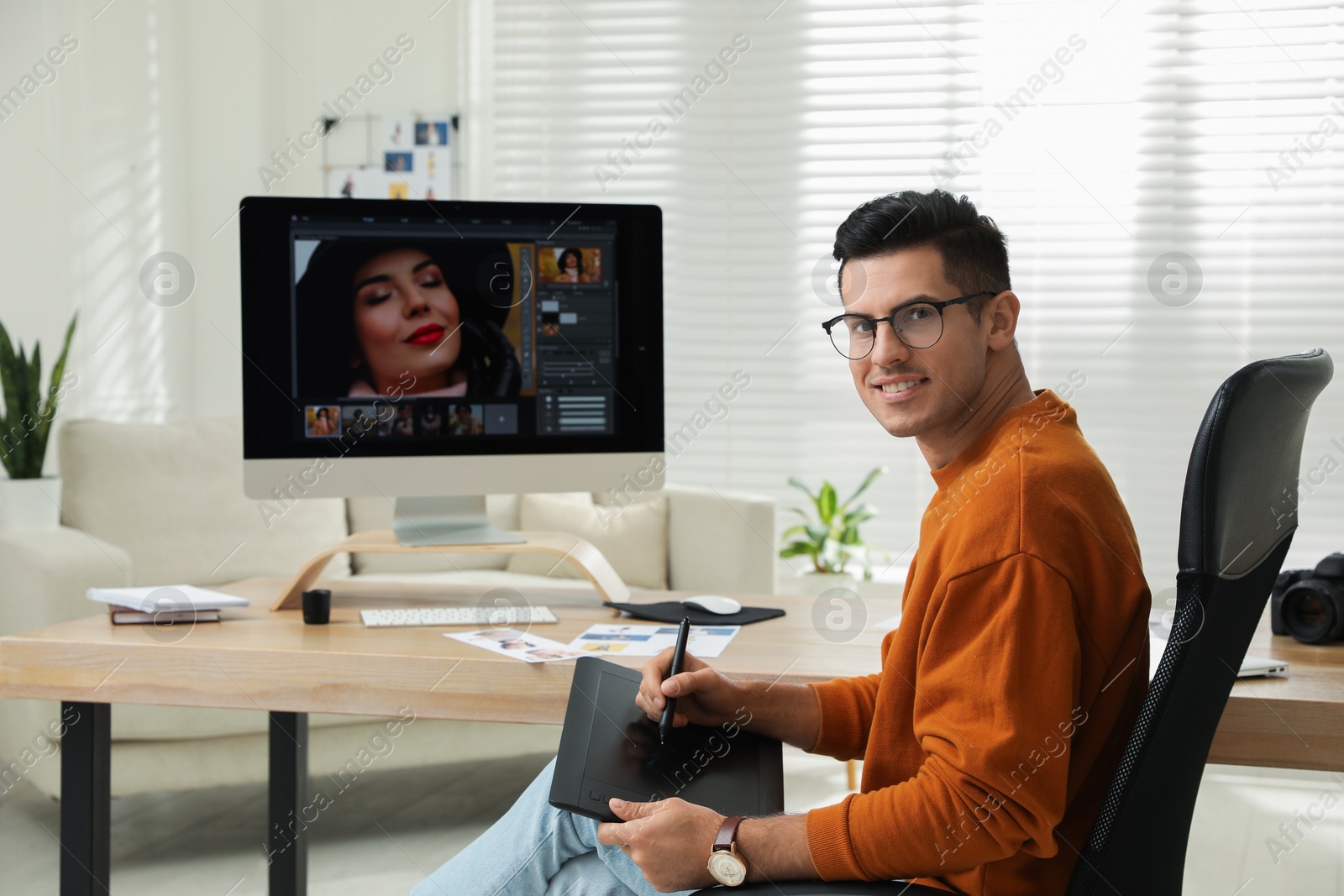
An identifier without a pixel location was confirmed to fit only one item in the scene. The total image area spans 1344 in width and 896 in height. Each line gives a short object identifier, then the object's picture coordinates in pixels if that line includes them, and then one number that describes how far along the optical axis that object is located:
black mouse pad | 1.73
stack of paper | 1.66
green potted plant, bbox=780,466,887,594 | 3.42
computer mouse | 1.78
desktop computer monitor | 1.81
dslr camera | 1.50
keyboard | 1.68
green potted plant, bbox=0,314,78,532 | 2.79
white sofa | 2.45
